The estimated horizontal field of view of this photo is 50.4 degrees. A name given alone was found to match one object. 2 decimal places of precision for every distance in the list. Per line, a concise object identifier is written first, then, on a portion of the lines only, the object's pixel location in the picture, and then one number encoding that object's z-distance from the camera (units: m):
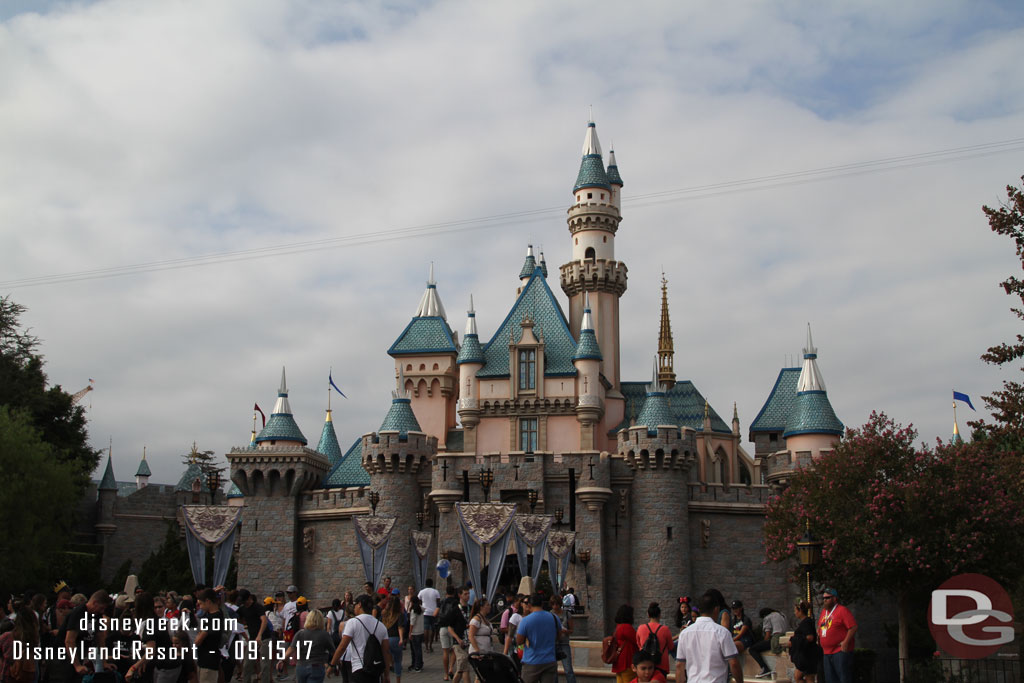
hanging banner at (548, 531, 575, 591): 33.72
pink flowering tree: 26.47
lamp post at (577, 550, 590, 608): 36.31
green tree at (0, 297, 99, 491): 41.84
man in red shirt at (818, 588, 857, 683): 13.84
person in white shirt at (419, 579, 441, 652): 21.92
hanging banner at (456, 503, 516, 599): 29.39
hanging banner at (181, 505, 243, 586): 36.62
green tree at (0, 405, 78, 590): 34.53
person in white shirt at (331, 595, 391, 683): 12.52
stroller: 12.66
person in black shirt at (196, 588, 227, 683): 12.62
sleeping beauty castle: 36.84
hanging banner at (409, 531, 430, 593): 33.31
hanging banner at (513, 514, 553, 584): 30.73
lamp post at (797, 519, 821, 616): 18.89
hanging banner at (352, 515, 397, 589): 32.54
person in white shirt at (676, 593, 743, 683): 9.87
